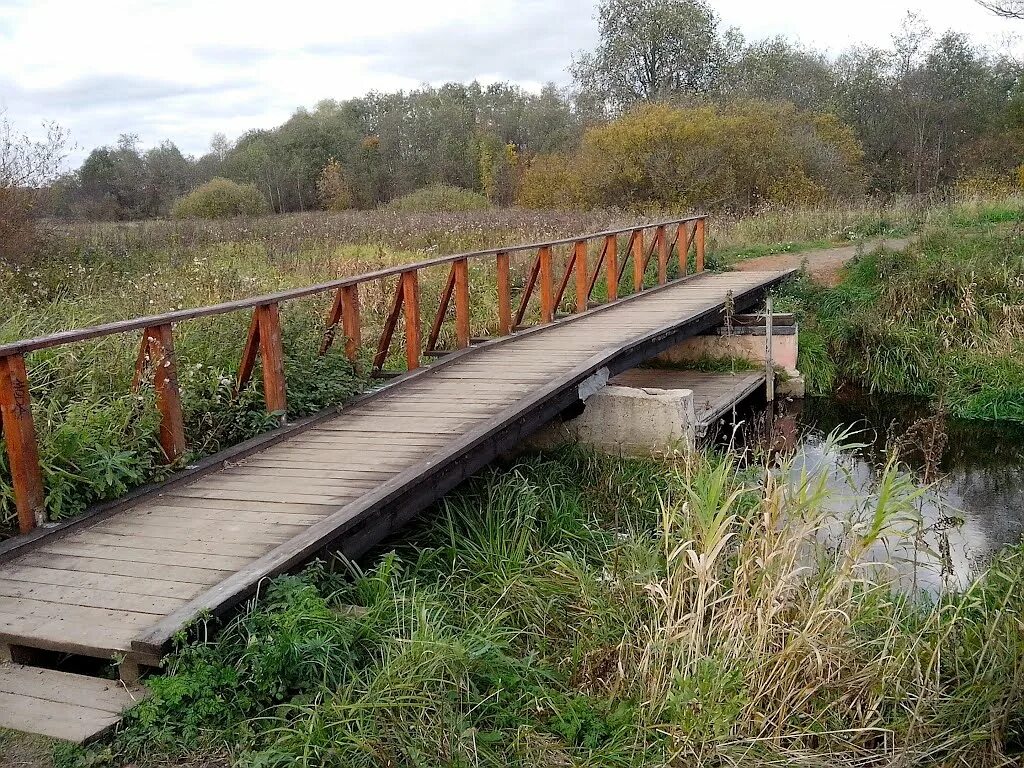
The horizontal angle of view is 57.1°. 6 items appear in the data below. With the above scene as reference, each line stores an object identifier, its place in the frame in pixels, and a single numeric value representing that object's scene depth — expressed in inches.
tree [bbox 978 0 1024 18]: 801.6
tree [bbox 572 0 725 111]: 1339.8
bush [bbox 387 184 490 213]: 1036.5
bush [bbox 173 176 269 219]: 1106.7
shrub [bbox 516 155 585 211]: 991.6
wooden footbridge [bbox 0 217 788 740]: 138.8
